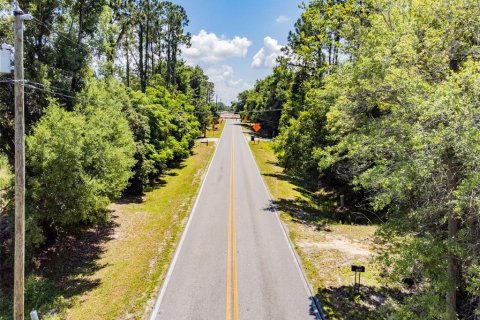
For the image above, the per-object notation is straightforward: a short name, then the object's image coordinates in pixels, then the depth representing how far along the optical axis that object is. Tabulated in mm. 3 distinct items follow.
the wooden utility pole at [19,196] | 9016
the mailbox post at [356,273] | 13961
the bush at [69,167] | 14914
